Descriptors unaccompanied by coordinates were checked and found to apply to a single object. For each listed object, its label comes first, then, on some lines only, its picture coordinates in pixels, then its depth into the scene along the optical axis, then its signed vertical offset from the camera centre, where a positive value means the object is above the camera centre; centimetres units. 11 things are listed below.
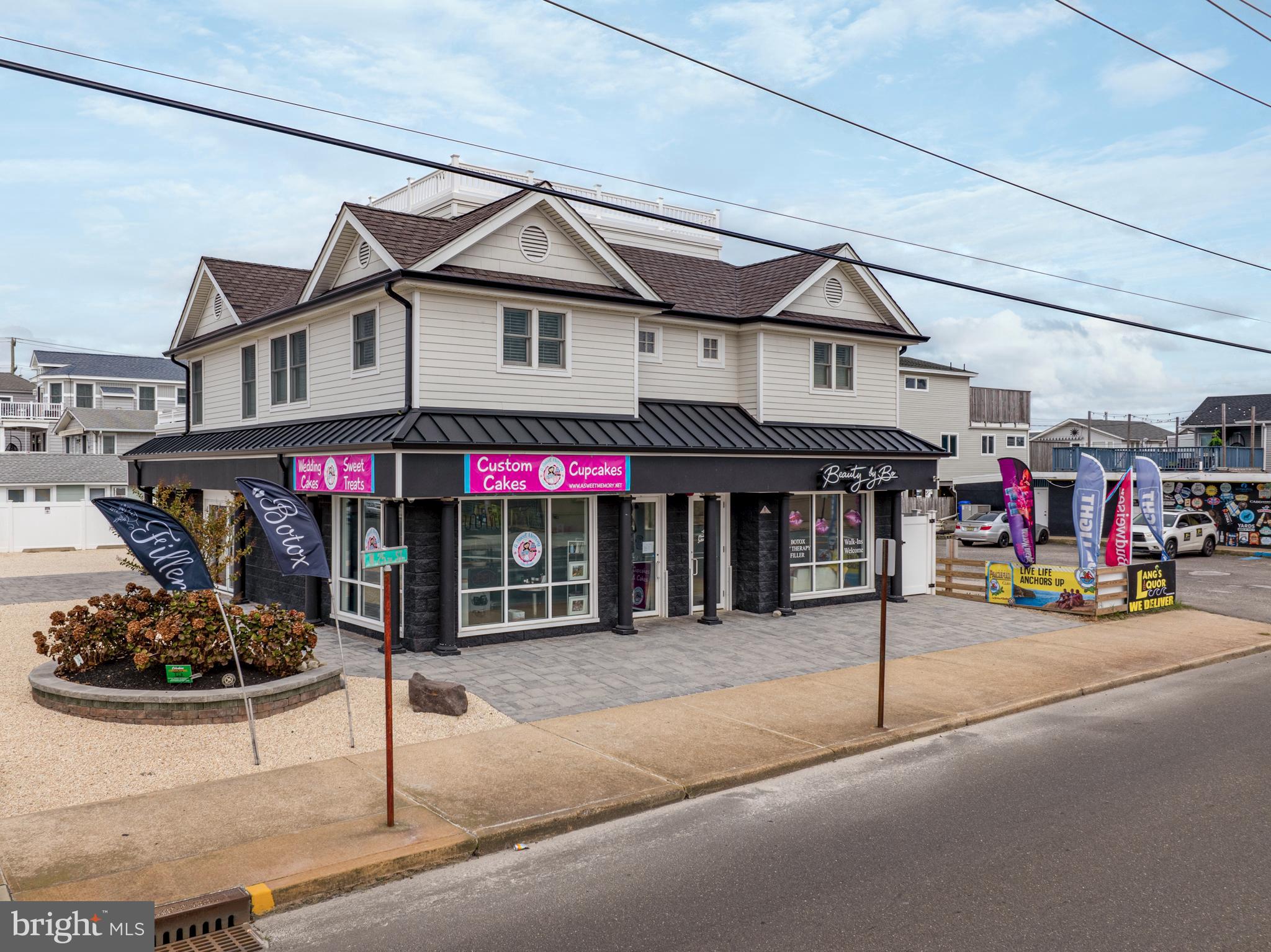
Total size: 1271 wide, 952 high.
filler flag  1031 -68
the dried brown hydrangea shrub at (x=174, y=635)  1121 -188
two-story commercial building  1542 +112
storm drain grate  628 -307
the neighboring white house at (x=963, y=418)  4953 +328
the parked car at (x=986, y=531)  3834 -217
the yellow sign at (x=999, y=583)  2161 -241
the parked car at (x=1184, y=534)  3366 -210
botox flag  1028 -52
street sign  844 -70
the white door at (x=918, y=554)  2242 -180
